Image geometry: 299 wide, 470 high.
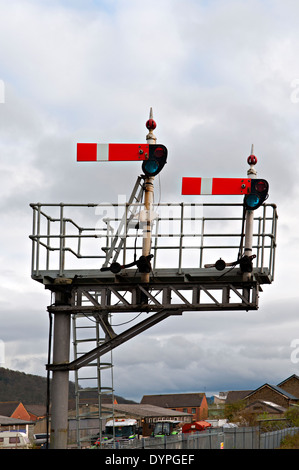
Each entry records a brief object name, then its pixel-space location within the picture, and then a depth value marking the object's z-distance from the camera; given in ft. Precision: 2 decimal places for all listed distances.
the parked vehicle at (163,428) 172.52
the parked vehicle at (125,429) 149.07
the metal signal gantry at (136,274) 46.16
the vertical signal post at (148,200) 46.11
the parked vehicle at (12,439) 136.15
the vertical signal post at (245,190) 46.68
